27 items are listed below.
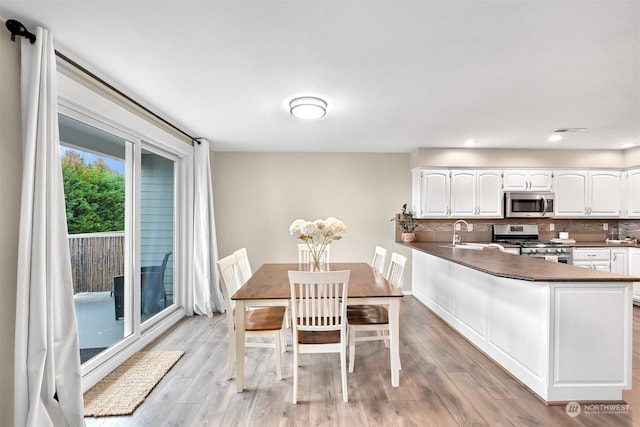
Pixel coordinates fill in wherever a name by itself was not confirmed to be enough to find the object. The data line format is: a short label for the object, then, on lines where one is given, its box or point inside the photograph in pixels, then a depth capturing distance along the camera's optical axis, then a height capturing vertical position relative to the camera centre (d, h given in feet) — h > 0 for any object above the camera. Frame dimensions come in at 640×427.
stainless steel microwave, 15.33 +0.42
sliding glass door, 7.67 -0.59
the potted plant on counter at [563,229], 16.38 -0.87
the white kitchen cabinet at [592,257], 14.61 -2.15
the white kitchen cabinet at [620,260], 14.56 -2.30
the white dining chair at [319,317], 6.75 -2.52
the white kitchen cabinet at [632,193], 14.96 +1.05
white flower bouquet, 8.82 -0.48
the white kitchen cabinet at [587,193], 15.48 +1.07
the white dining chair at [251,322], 7.87 -3.07
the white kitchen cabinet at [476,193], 15.40 +1.03
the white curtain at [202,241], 13.34 -1.33
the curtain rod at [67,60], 5.40 +3.36
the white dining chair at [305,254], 12.79 -1.92
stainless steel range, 14.40 -1.45
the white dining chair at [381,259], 10.45 -1.70
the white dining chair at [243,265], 10.47 -1.95
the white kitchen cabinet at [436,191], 15.38 +1.12
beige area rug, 6.89 -4.57
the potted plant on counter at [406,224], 15.96 -0.64
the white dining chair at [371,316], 8.08 -2.98
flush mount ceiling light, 8.77 +3.17
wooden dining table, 7.45 -2.23
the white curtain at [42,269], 5.29 -1.10
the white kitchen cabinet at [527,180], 15.44 +1.73
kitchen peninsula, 6.89 -2.81
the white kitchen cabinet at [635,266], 14.05 -2.53
